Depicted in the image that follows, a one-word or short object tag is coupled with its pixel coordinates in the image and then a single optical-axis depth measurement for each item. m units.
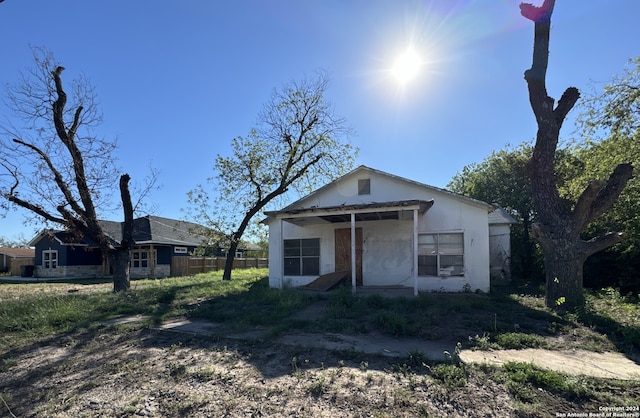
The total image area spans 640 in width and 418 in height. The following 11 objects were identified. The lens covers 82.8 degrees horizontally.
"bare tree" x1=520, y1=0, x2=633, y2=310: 9.06
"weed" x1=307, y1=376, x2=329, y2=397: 4.19
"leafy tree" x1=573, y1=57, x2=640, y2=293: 12.22
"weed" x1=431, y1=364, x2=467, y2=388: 4.23
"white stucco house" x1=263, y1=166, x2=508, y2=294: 11.80
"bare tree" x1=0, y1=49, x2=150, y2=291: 12.59
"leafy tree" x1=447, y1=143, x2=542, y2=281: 19.52
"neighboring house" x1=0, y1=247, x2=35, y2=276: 31.65
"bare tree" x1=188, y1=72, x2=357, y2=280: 18.55
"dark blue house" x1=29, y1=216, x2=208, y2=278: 26.23
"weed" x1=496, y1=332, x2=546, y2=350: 5.93
